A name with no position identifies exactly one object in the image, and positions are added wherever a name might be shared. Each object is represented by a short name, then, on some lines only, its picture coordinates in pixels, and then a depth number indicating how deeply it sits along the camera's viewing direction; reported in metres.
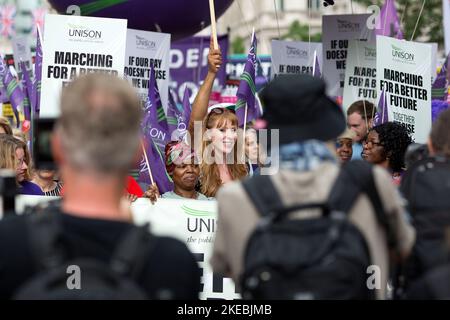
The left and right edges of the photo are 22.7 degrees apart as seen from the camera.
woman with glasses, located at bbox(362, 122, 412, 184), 7.73
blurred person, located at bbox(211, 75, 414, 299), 3.60
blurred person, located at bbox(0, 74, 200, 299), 3.19
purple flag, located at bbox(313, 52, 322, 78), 11.57
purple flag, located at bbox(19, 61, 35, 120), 11.62
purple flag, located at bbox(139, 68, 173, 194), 8.82
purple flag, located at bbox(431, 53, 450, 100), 11.65
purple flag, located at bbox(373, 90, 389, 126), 9.89
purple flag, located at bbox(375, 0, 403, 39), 13.70
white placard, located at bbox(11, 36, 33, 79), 13.62
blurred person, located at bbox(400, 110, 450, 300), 4.20
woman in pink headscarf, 7.41
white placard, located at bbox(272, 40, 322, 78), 12.39
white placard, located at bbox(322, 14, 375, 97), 12.22
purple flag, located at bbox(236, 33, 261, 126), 9.28
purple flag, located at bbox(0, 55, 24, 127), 12.13
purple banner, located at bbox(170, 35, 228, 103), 16.69
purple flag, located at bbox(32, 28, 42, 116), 10.04
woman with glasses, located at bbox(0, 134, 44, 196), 7.57
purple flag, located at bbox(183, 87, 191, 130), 11.25
